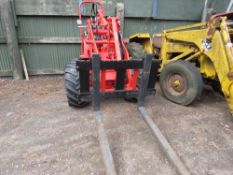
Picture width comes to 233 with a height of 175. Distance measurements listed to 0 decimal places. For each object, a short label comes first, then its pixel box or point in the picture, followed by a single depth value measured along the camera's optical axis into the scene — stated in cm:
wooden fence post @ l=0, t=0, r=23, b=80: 395
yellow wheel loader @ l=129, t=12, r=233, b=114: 236
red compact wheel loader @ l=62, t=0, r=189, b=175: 204
